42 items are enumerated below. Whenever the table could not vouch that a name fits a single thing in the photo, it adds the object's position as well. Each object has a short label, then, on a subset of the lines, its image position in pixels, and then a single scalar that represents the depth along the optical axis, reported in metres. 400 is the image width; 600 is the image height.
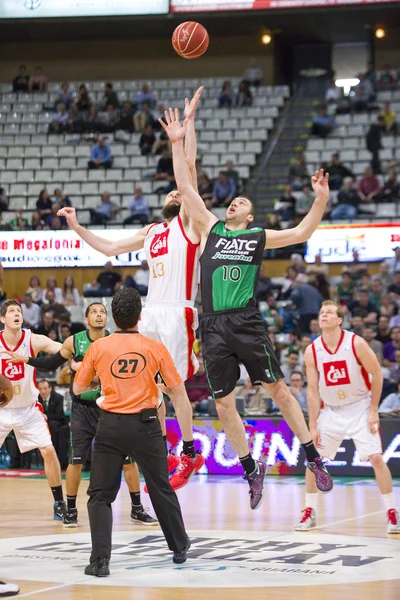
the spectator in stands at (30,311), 17.66
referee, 6.14
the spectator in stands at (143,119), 23.56
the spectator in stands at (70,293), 18.28
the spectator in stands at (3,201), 21.58
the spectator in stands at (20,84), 25.67
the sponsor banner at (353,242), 18.03
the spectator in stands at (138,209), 19.89
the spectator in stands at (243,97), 23.52
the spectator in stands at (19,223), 20.36
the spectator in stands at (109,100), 24.14
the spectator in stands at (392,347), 14.52
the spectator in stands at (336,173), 19.75
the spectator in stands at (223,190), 19.84
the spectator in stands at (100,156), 22.64
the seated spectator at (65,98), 24.64
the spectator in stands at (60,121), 24.00
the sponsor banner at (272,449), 12.99
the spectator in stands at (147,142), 22.67
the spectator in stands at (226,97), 23.64
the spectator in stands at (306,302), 16.16
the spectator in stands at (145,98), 24.14
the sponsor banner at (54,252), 19.81
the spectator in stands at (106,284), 18.12
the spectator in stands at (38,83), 25.62
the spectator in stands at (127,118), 23.66
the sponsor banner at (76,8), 23.37
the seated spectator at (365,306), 15.52
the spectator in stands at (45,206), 20.48
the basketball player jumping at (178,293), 7.69
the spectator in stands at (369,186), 19.03
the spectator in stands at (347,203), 18.61
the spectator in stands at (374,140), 20.67
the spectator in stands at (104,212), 20.44
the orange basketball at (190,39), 8.86
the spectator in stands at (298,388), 13.83
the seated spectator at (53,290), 18.31
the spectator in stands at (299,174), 20.20
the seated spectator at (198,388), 14.61
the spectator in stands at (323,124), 22.02
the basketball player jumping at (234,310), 7.41
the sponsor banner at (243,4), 22.31
